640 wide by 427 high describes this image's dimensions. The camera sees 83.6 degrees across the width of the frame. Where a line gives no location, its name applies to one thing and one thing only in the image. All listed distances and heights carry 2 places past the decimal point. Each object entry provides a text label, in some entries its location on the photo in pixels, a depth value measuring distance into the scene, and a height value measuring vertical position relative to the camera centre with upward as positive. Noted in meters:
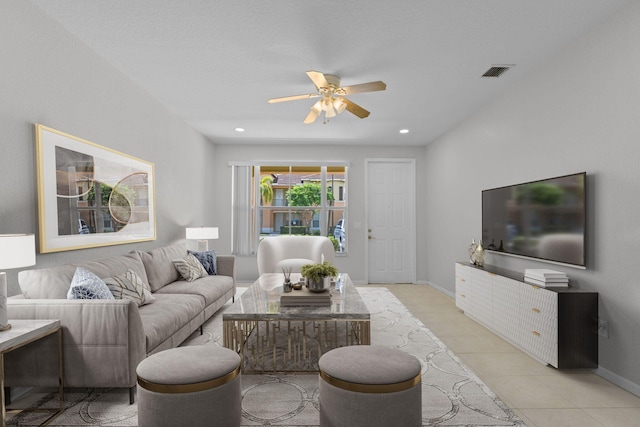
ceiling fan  3.01 +1.01
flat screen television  2.75 -0.13
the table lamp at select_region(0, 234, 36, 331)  1.80 -0.23
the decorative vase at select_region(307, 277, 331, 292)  2.97 -0.65
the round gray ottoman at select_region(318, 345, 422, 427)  1.64 -0.87
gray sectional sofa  2.07 -0.77
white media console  2.59 -0.91
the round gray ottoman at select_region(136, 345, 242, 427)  1.67 -0.87
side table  1.68 -0.64
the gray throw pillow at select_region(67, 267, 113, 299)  2.26 -0.50
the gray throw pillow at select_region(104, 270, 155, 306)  2.62 -0.60
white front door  6.60 -0.25
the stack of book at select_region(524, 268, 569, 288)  2.82 -0.59
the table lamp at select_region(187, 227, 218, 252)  4.84 -0.34
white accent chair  5.54 -0.71
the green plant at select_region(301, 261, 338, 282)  2.96 -0.54
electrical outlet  2.53 -0.89
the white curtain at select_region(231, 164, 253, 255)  6.52 -0.12
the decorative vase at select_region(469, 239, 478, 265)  4.23 -0.55
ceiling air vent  3.26 +1.26
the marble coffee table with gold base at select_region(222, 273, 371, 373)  2.51 -0.90
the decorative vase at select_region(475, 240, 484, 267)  4.12 -0.58
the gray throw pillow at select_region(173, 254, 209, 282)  3.97 -0.67
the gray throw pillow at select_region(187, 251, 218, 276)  4.43 -0.64
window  6.62 +0.13
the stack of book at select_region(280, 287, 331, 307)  2.71 -0.70
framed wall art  2.53 +0.14
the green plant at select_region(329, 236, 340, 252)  6.64 -0.67
